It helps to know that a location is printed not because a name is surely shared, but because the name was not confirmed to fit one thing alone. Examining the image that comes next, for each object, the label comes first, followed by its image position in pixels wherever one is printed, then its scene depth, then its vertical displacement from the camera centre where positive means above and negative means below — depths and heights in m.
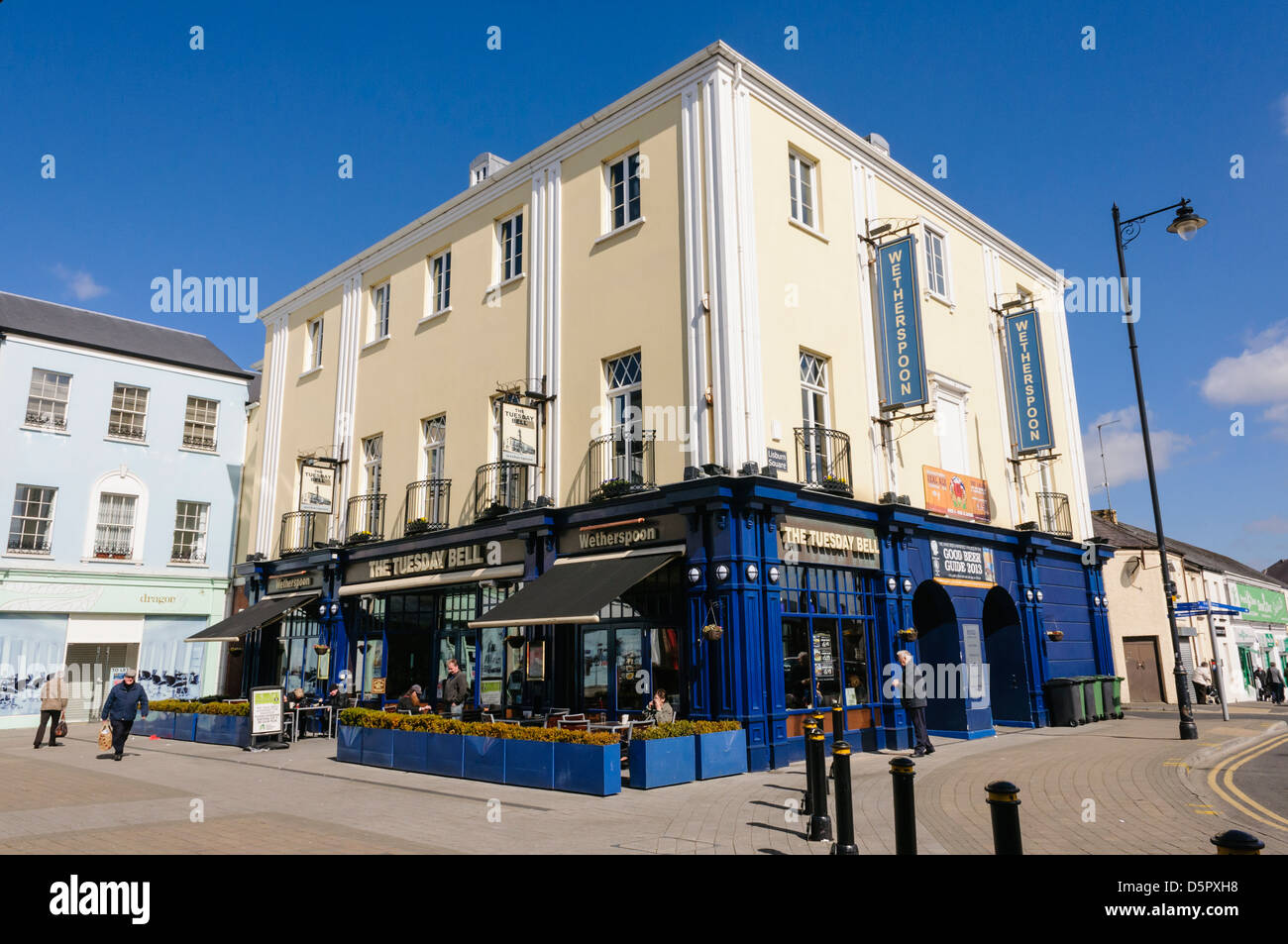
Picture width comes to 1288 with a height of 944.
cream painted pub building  14.05 +4.20
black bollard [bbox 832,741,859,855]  6.93 -1.24
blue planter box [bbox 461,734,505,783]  11.89 -1.34
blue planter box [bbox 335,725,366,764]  14.38 -1.34
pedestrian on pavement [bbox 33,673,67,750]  17.95 -0.66
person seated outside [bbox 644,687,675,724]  12.60 -0.76
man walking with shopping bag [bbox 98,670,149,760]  15.38 -0.72
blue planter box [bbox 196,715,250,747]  17.08 -1.29
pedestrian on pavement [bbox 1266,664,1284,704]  29.67 -1.29
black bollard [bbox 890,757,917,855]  5.79 -1.00
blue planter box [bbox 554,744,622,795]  10.66 -1.35
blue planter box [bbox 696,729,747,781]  11.72 -1.33
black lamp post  15.86 +4.00
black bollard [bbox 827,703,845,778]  9.18 -0.71
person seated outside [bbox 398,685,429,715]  16.44 -0.76
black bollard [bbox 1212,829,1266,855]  3.30 -0.74
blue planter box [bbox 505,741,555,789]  11.27 -1.36
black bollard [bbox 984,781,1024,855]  4.72 -0.90
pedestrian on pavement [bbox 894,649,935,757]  14.21 -0.83
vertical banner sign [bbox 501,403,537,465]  15.96 +4.17
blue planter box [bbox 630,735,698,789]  11.05 -1.34
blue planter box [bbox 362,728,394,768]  13.74 -1.33
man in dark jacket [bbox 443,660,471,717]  16.69 -0.55
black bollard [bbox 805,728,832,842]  7.86 -1.31
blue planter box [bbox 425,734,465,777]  12.52 -1.35
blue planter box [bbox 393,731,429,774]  13.20 -1.35
